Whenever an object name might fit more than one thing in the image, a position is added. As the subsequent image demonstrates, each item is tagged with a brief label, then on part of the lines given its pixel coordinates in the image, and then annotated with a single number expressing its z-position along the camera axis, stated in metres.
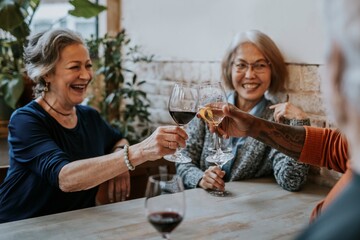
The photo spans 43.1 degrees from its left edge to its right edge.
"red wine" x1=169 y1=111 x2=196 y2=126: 1.66
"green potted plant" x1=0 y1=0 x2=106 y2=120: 2.75
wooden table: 1.40
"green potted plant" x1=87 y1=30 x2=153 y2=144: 3.26
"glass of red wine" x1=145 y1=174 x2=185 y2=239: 1.01
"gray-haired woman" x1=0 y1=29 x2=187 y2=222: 1.69
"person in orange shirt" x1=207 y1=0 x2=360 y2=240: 0.63
